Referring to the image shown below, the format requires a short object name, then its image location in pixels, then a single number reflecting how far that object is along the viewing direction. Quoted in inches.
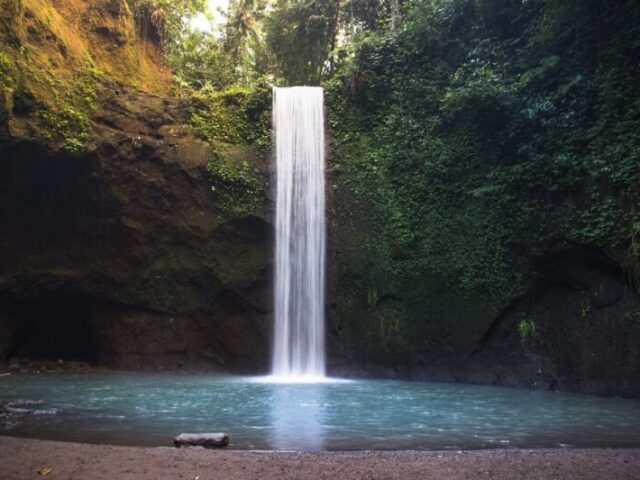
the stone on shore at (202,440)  211.0
